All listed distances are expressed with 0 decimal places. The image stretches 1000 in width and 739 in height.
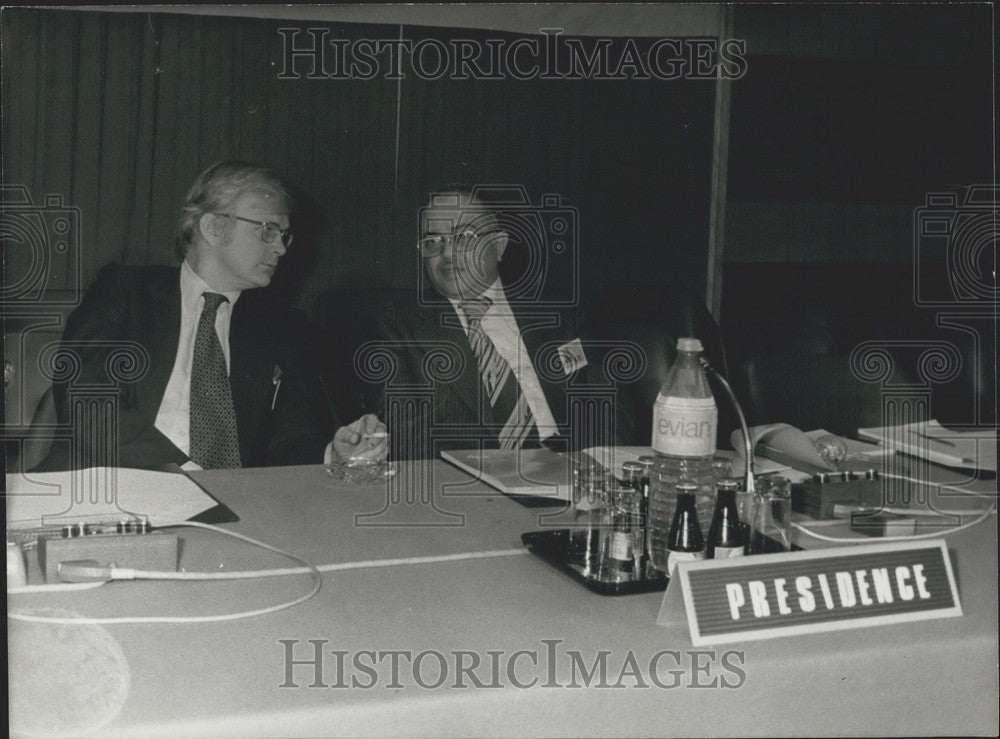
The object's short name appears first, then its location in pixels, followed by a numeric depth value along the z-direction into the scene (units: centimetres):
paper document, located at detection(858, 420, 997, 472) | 171
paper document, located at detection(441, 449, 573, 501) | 147
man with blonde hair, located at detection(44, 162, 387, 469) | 219
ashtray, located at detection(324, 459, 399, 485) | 156
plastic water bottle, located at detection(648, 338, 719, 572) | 116
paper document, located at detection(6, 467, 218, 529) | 126
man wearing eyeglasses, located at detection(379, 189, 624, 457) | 223
